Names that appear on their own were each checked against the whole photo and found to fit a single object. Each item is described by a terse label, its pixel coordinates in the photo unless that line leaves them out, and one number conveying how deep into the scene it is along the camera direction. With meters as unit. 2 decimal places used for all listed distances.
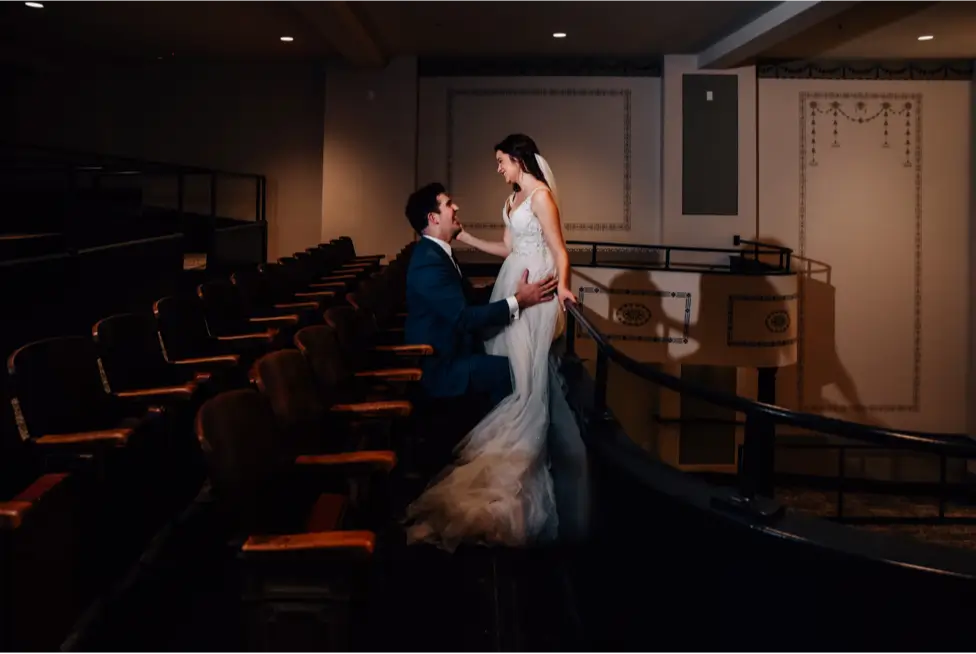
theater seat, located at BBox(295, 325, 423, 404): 2.52
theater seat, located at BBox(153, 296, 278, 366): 3.22
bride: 2.63
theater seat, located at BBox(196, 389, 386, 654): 1.52
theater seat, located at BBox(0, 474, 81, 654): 1.50
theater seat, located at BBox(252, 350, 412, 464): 2.08
